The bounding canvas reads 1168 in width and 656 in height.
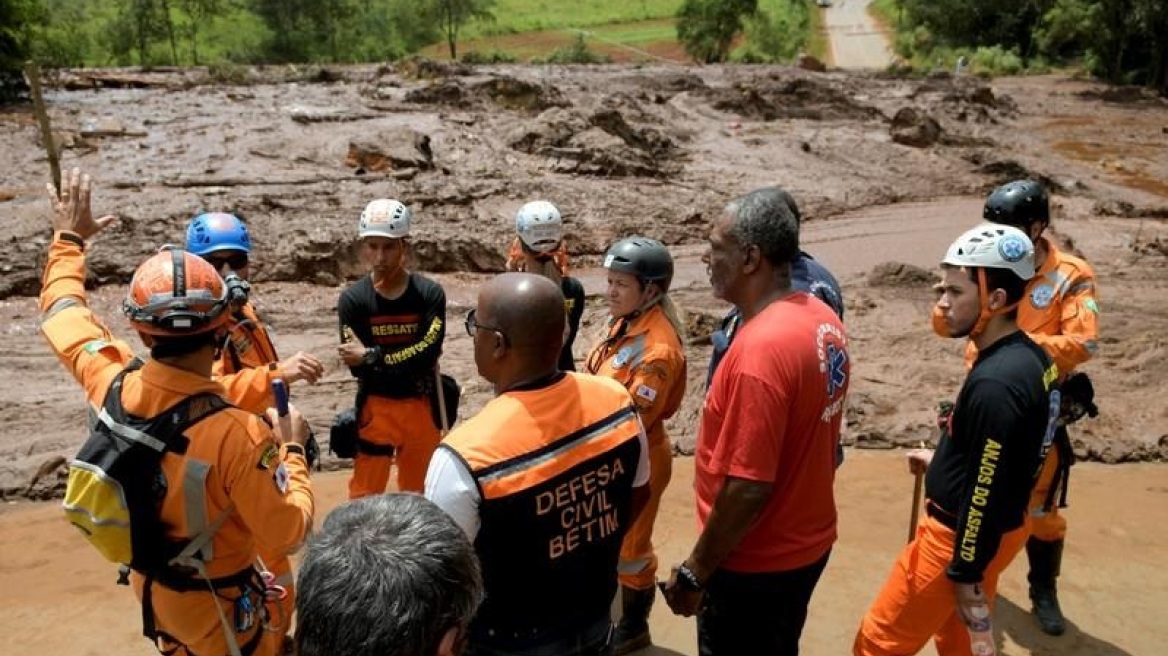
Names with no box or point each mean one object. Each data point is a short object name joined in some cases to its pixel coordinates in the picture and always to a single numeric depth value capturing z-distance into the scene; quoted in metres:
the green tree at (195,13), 44.41
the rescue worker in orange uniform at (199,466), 2.65
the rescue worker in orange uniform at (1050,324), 4.36
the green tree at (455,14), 46.38
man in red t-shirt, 2.88
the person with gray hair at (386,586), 1.55
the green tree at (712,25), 41.41
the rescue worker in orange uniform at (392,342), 4.85
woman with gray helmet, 3.99
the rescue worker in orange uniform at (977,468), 3.12
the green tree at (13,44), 21.34
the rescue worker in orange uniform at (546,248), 5.69
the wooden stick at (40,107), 5.04
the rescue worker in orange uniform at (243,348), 3.55
